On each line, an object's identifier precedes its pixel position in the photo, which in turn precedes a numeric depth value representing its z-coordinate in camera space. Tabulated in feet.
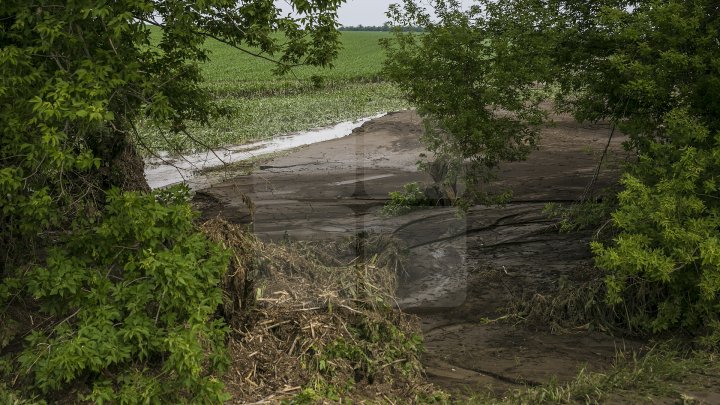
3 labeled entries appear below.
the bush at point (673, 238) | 28.22
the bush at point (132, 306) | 21.49
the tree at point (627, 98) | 29.27
